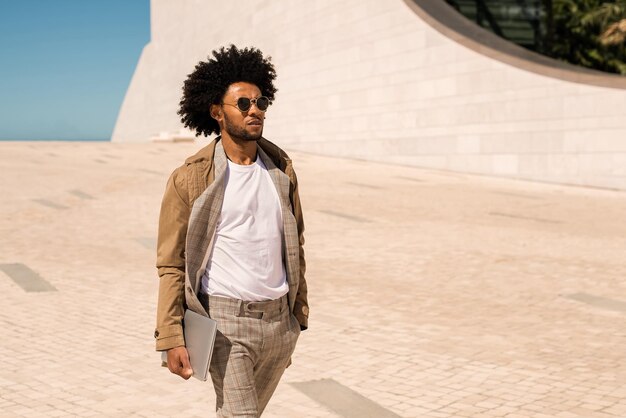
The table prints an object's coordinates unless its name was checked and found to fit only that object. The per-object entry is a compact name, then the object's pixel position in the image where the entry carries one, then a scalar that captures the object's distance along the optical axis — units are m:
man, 2.68
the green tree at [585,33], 30.03
